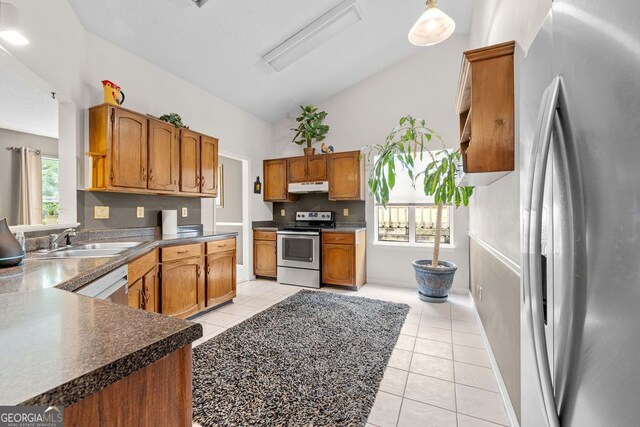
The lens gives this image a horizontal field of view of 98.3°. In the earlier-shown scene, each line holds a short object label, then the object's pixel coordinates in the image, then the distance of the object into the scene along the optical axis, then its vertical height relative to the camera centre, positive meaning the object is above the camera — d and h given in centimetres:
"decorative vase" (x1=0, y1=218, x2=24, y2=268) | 126 -17
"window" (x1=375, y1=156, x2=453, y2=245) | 419 -10
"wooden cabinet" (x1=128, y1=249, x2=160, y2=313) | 202 -57
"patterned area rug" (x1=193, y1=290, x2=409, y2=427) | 158 -114
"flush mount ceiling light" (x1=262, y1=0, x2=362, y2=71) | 307 +209
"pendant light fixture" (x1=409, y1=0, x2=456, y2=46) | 238 +165
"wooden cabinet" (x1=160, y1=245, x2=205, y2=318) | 256 -73
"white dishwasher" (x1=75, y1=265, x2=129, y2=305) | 128 -40
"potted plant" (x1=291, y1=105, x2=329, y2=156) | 455 +139
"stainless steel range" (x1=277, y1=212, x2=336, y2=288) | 421 -70
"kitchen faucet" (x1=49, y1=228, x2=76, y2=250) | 192 -18
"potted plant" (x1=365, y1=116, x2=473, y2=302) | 314 +20
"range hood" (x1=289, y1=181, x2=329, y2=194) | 445 +39
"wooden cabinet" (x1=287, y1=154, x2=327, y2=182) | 450 +71
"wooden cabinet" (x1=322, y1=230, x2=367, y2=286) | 407 -72
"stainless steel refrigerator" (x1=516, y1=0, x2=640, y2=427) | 39 -1
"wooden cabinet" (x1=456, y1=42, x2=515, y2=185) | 150 +55
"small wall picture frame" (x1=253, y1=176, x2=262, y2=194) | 473 +43
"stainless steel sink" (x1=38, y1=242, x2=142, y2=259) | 178 -28
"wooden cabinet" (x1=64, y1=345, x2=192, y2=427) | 49 -38
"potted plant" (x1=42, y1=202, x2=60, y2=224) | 204 +0
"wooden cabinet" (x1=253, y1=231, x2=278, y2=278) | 453 -71
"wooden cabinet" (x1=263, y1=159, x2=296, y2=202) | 477 +52
